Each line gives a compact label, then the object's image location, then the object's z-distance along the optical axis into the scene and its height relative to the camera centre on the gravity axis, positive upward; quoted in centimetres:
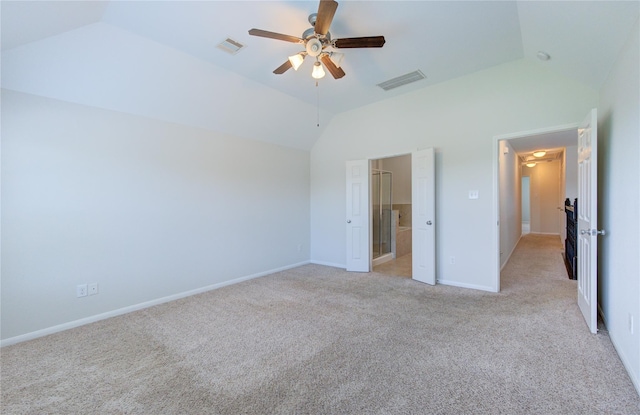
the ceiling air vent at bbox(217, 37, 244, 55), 282 +170
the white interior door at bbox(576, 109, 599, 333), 243 -22
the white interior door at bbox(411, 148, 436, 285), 402 -25
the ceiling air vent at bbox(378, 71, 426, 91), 365 +171
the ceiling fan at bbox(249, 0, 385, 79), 206 +140
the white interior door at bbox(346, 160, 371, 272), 492 -28
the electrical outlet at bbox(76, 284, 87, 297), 288 -91
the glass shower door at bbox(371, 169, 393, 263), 587 -34
